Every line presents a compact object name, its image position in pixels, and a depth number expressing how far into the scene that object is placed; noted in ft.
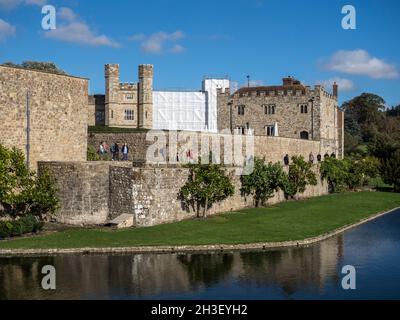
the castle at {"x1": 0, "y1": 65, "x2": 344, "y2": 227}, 103.65
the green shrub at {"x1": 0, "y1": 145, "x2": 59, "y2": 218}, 97.81
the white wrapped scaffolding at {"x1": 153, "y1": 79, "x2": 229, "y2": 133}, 208.44
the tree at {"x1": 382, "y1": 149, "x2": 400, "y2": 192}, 187.42
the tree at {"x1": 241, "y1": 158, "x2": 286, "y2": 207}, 130.31
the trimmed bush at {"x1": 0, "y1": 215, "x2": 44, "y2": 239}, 93.56
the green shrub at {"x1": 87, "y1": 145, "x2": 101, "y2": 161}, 125.68
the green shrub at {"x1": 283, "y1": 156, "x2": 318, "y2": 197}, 151.02
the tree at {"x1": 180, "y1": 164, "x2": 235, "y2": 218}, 111.96
